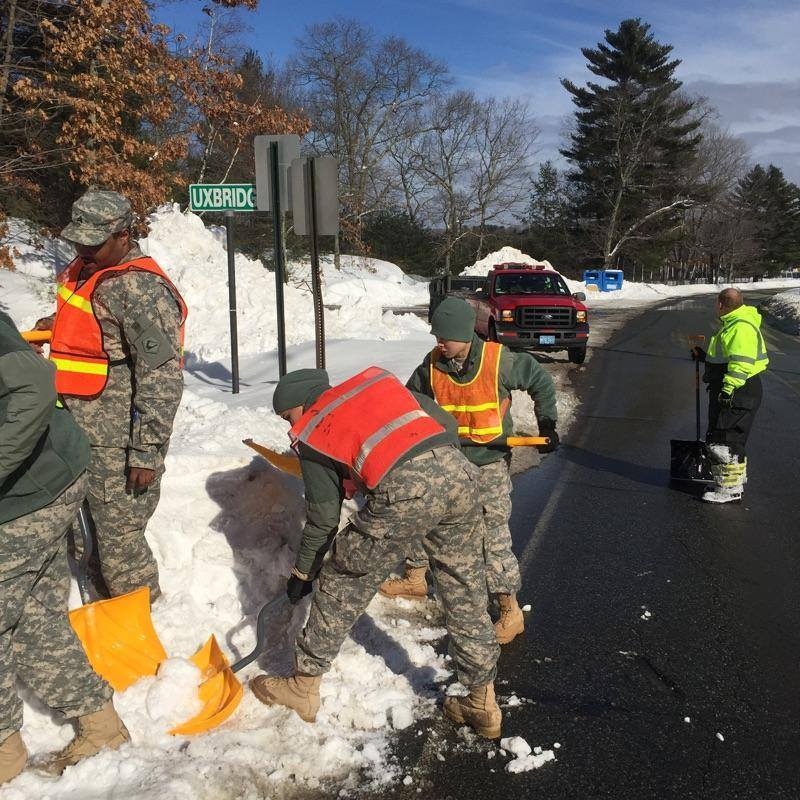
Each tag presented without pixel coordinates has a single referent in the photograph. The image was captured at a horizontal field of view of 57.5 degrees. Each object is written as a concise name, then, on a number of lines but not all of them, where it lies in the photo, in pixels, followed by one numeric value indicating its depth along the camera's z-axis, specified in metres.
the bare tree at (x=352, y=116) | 36.25
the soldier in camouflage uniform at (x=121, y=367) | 3.24
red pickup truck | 14.31
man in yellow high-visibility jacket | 6.05
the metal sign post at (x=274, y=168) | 5.93
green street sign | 6.87
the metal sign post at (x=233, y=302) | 7.90
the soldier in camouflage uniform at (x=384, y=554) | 2.88
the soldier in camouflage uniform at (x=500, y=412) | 3.88
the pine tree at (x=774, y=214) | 71.06
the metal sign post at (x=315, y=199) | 5.77
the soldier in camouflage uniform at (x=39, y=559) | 2.40
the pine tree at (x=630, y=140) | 46.91
